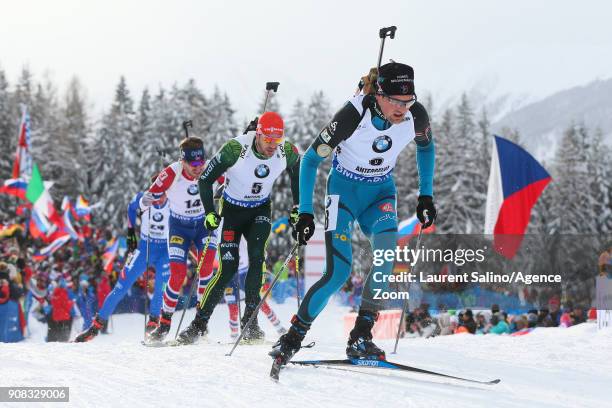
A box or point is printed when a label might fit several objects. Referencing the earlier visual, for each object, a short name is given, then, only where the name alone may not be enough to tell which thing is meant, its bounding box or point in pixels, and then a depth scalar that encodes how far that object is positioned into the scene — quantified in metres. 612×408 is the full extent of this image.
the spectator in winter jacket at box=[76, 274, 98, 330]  16.61
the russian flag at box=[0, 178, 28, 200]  23.23
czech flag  17.61
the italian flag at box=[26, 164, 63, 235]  21.95
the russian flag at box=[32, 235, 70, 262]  20.61
